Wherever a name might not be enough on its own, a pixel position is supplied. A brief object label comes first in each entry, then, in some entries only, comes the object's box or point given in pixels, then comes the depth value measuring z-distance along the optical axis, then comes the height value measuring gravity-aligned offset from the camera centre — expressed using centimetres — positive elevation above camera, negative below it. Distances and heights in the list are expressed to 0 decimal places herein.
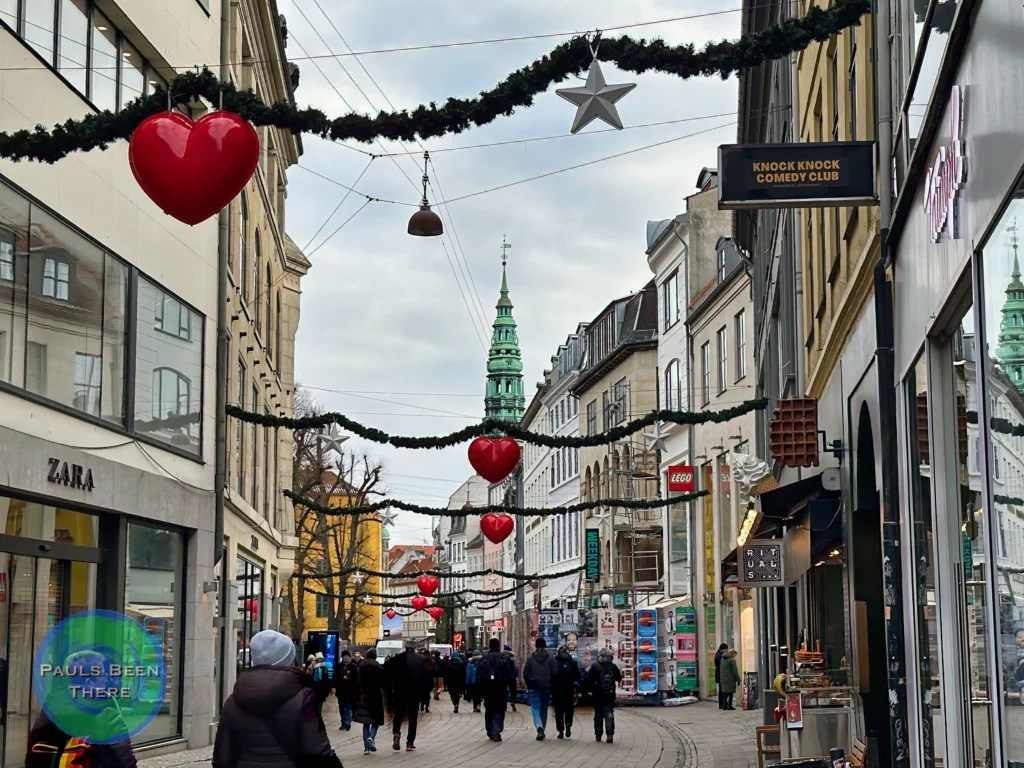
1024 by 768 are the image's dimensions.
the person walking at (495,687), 2589 -81
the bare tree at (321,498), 5984 +548
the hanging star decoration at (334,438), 2883 +365
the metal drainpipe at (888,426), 1255 +170
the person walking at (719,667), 3603 -71
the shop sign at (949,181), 836 +248
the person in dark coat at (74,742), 882 -56
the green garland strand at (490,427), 2397 +328
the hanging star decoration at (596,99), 1077 +369
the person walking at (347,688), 2880 -89
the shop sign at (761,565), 1955 +88
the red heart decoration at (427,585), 5333 +177
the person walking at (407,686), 2416 -74
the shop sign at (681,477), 4431 +441
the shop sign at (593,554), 6203 +323
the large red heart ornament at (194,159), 963 +290
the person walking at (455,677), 3962 -99
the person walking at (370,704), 2316 -95
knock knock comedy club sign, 1264 +365
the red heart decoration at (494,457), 2188 +249
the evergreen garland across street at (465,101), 1059 +369
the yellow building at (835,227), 1491 +475
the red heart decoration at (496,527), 3084 +213
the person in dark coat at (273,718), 838 -42
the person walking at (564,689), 2636 -85
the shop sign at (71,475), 1797 +190
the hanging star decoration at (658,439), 4097 +509
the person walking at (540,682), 2631 -73
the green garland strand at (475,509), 3206 +268
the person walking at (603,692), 2508 -86
